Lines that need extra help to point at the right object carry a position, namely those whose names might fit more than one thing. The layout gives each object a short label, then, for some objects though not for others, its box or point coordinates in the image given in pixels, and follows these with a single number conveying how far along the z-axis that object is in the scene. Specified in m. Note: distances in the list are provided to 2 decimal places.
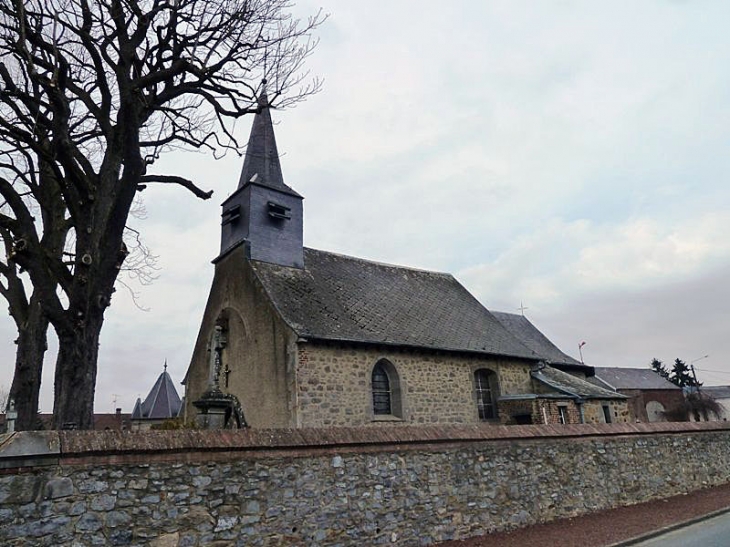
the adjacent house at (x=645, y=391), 38.31
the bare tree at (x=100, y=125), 7.33
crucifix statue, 16.41
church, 13.78
